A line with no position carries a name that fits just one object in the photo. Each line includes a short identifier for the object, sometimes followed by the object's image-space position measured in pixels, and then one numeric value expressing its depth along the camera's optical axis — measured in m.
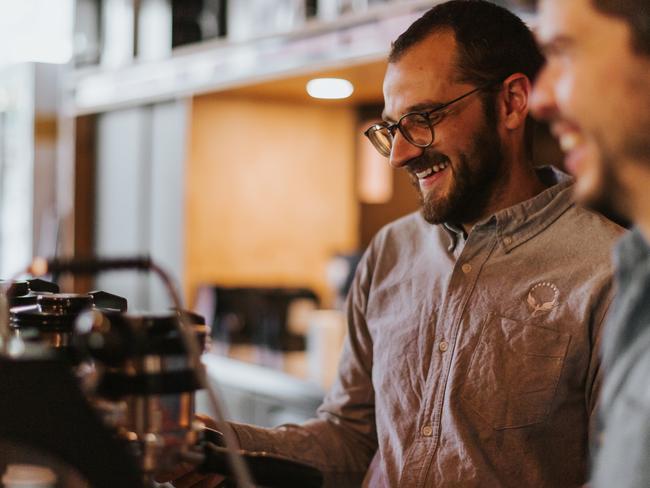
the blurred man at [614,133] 0.82
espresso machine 0.87
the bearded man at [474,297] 1.38
